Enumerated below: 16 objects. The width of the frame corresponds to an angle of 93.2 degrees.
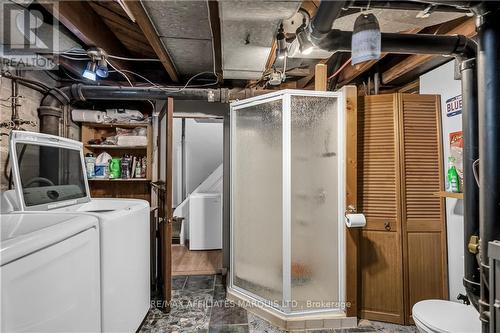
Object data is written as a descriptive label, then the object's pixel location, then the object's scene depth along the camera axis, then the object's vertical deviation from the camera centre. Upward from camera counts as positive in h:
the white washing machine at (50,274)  0.81 -0.41
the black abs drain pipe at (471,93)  1.13 +0.41
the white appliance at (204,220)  3.64 -0.75
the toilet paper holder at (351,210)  2.00 -0.33
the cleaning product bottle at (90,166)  2.67 +0.07
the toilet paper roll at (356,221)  1.92 -0.40
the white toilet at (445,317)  1.36 -0.89
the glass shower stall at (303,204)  2.03 -0.29
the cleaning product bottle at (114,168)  2.76 +0.05
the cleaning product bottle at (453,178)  1.81 -0.05
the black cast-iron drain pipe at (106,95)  2.29 +0.82
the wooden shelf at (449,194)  1.70 -0.18
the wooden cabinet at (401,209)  2.01 -0.33
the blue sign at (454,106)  1.86 +0.53
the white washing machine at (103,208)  1.42 -0.26
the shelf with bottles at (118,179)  2.71 -0.08
